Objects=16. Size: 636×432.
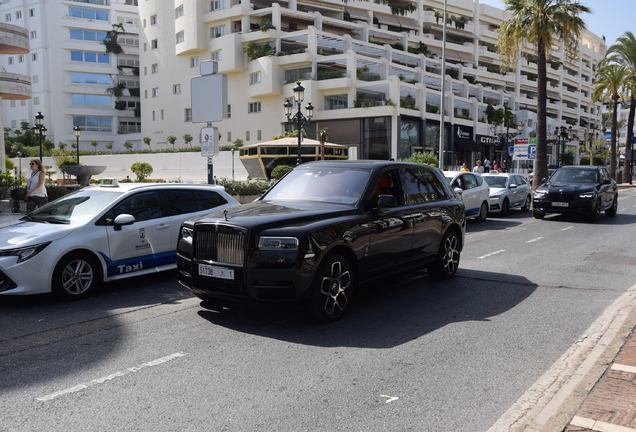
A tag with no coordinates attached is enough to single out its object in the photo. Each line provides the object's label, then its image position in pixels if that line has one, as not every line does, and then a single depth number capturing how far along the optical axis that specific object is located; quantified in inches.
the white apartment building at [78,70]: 2696.9
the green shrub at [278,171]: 1159.6
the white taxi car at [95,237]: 269.3
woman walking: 498.6
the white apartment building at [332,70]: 1809.8
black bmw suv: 672.4
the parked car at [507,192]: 767.1
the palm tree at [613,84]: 1961.1
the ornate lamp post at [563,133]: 1964.8
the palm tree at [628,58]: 1946.4
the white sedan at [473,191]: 657.6
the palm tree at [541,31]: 1116.5
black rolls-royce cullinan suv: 224.5
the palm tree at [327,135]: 1765.5
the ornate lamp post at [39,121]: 1392.5
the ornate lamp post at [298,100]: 989.5
